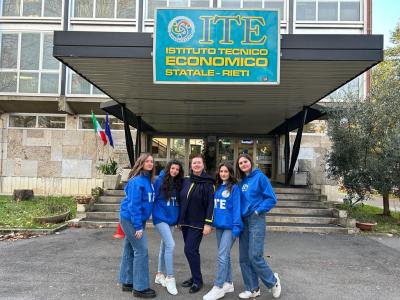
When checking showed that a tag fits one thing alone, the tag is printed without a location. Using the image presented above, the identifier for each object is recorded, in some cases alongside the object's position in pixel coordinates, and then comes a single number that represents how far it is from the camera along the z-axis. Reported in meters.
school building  16.95
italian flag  15.58
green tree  10.38
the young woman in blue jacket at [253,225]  4.34
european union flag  15.35
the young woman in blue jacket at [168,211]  4.67
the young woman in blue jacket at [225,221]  4.43
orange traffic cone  4.64
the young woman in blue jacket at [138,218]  4.38
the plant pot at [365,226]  9.62
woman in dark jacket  4.56
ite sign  7.30
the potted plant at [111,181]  11.92
